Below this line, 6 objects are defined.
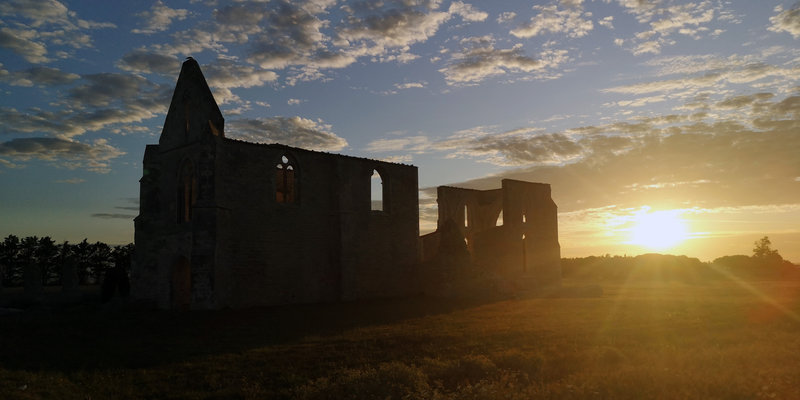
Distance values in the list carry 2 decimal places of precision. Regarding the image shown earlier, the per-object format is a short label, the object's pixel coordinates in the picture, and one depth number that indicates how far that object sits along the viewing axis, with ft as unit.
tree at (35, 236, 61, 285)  181.37
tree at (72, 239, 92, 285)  182.09
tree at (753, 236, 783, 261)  178.19
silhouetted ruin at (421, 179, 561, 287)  112.06
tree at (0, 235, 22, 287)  178.38
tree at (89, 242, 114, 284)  182.70
